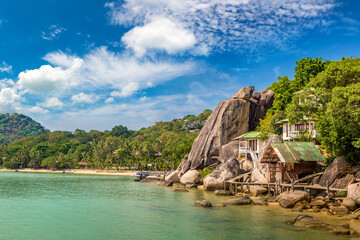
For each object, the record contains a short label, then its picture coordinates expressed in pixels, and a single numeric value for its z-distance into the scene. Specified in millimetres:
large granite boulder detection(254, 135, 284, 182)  33572
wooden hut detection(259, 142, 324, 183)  27969
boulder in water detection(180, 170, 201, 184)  44625
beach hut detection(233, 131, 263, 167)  41594
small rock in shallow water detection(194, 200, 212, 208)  24969
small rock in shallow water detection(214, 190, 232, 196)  33531
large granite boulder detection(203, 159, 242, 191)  37969
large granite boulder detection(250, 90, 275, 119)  51844
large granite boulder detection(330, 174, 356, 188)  23531
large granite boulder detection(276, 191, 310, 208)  23516
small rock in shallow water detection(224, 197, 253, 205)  25703
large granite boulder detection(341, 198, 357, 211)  20039
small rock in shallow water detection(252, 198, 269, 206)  25814
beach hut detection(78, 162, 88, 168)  109488
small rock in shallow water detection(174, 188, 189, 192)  38097
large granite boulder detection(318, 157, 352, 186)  24898
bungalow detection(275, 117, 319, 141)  36372
